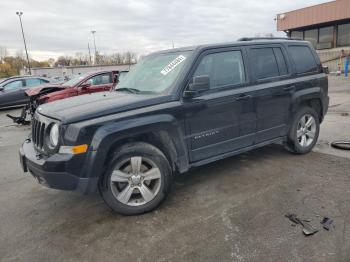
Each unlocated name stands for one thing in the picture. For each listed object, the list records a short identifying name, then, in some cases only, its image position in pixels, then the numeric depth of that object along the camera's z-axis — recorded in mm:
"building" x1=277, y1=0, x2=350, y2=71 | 25375
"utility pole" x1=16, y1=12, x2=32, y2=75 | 45562
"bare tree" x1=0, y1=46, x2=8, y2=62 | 91081
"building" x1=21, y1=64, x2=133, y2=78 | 49525
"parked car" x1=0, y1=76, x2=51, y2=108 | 13797
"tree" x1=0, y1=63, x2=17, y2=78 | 73525
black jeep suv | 3105
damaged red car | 9258
